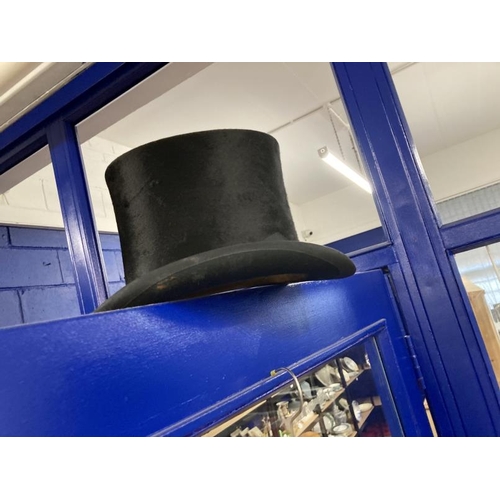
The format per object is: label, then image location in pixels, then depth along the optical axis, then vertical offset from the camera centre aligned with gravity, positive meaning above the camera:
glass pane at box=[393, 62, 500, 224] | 3.39 +1.53
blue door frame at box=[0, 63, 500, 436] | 0.88 +0.03
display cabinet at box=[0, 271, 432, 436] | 0.31 -0.03
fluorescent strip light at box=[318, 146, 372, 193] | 3.16 +1.11
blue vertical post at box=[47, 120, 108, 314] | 1.35 +0.45
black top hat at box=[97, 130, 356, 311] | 0.62 +0.21
